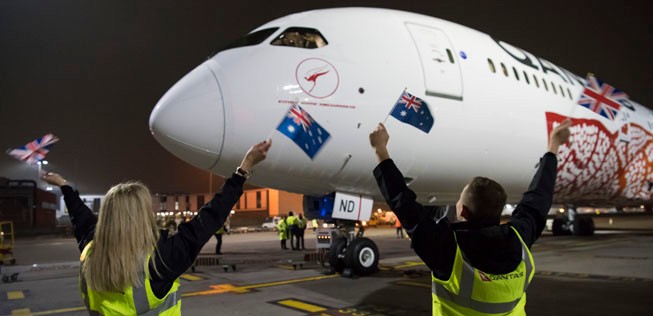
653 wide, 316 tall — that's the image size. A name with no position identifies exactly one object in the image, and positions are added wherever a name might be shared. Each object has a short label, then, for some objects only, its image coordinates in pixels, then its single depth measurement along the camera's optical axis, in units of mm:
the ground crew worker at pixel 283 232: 18353
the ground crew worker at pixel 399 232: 24588
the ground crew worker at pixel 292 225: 18516
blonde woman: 2287
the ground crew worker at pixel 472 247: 2340
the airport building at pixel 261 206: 50469
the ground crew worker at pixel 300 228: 18375
